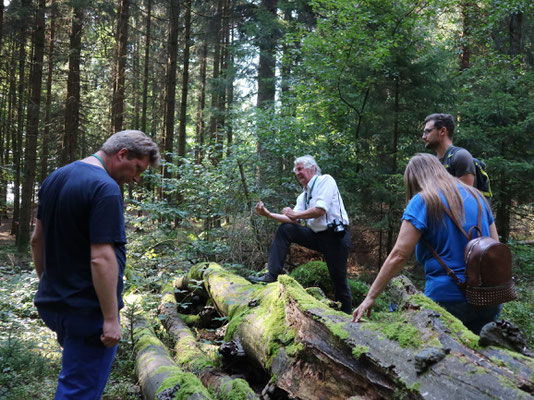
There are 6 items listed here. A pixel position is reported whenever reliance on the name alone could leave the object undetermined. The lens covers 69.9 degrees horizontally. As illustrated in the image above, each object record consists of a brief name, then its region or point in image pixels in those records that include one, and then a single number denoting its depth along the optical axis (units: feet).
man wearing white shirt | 16.72
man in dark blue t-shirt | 7.84
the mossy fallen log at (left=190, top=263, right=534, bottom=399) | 6.56
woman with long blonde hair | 9.21
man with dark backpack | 12.04
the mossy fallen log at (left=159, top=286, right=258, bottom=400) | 10.65
